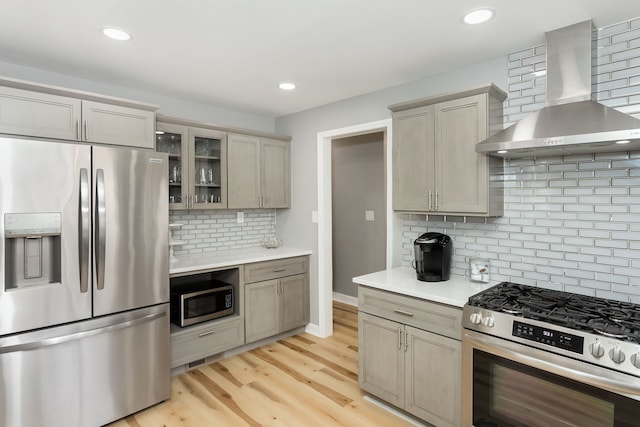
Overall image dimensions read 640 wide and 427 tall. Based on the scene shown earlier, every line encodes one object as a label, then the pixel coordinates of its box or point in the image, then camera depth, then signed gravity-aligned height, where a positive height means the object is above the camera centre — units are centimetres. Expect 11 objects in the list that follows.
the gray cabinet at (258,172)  372 +42
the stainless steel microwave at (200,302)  308 -86
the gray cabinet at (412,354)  215 -99
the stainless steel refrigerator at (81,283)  202 -47
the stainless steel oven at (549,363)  153 -77
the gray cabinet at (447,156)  235 +39
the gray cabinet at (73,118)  225 +66
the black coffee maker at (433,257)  256 -37
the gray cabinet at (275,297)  351 -94
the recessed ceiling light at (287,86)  312 +113
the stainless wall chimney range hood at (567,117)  181 +51
